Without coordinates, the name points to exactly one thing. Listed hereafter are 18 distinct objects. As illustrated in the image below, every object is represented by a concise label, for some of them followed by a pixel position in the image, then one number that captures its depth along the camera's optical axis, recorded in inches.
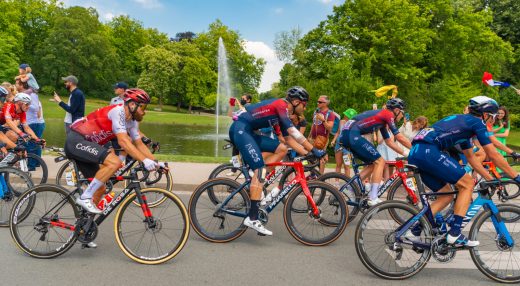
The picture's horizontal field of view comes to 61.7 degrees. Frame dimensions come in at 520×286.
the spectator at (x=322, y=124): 369.4
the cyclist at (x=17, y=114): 270.4
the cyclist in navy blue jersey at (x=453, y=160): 178.1
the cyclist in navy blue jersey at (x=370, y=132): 262.5
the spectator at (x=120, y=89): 329.4
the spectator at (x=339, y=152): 353.3
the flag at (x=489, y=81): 263.7
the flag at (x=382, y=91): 345.6
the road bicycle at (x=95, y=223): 182.2
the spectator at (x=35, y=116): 360.8
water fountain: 2048.0
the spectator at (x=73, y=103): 354.6
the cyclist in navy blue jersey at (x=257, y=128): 215.8
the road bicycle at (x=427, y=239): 173.3
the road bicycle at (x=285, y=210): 215.0
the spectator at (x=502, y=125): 386.0
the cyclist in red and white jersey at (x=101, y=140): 183.0
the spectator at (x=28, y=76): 370.9
